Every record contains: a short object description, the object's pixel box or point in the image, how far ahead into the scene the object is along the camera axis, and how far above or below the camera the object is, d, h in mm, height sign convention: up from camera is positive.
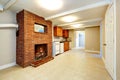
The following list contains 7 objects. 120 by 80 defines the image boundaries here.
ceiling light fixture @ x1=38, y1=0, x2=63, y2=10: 1645 +1230
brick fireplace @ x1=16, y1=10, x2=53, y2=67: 2101 -18
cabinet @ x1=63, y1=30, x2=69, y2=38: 5399 +667
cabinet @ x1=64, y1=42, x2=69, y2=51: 4889 -661
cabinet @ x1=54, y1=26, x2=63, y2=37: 4152 +718
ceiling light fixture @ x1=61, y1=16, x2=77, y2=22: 2708 +1178
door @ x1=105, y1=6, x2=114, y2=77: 1473 -182
